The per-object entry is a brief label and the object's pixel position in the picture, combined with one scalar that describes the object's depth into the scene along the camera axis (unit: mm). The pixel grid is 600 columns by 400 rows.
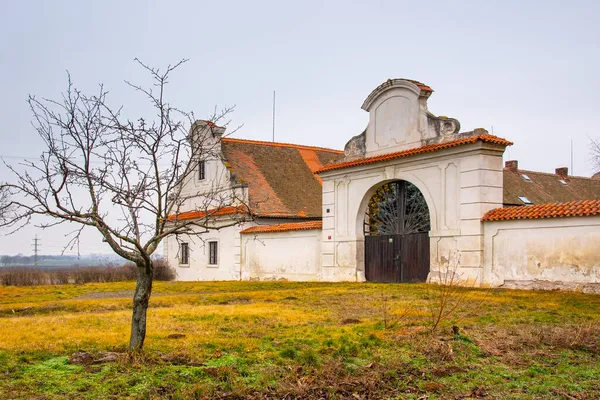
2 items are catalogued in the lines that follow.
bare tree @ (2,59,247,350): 7621
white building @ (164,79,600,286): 17312
